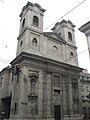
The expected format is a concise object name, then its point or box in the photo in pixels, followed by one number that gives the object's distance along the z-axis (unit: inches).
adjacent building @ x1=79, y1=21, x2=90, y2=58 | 386.9
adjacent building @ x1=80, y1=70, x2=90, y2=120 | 1249.3
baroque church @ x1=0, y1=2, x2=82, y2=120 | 768.0
